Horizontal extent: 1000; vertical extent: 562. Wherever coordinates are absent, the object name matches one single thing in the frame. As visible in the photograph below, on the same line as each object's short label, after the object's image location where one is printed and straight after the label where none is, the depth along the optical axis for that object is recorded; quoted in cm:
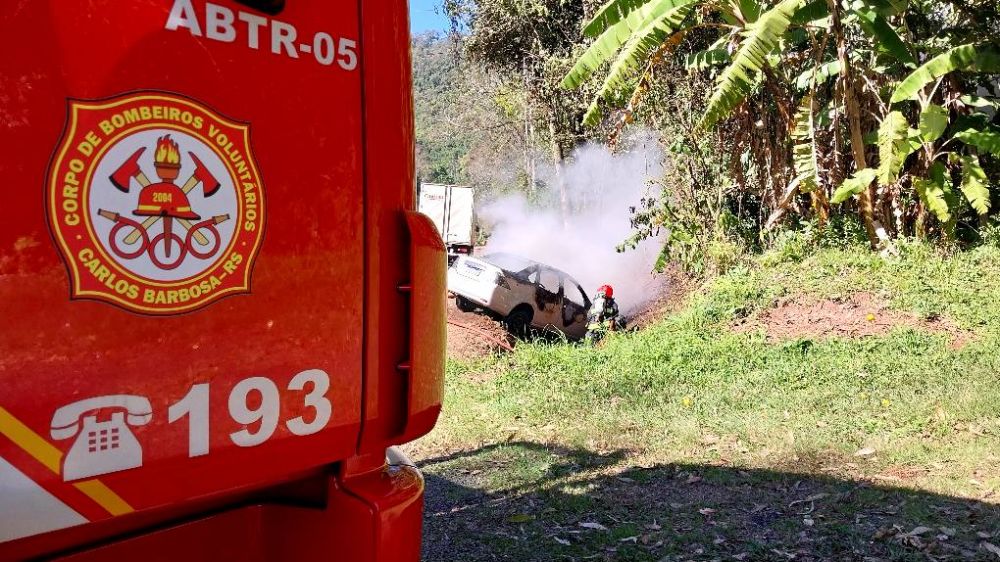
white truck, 2322
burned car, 1488
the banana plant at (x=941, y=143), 948
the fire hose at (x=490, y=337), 1257
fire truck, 162
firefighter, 1347
